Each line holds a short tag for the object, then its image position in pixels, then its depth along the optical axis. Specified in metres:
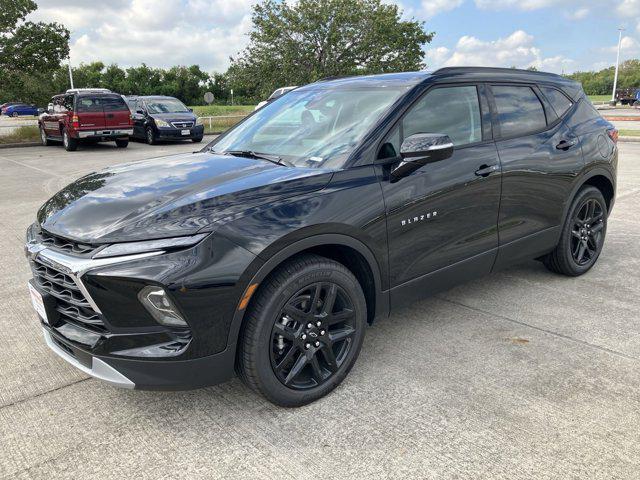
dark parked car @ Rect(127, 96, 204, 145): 18.03
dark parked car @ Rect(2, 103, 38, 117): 57.66
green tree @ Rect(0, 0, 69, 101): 18.75
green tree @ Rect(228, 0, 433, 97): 34.66
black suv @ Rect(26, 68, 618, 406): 2.40
